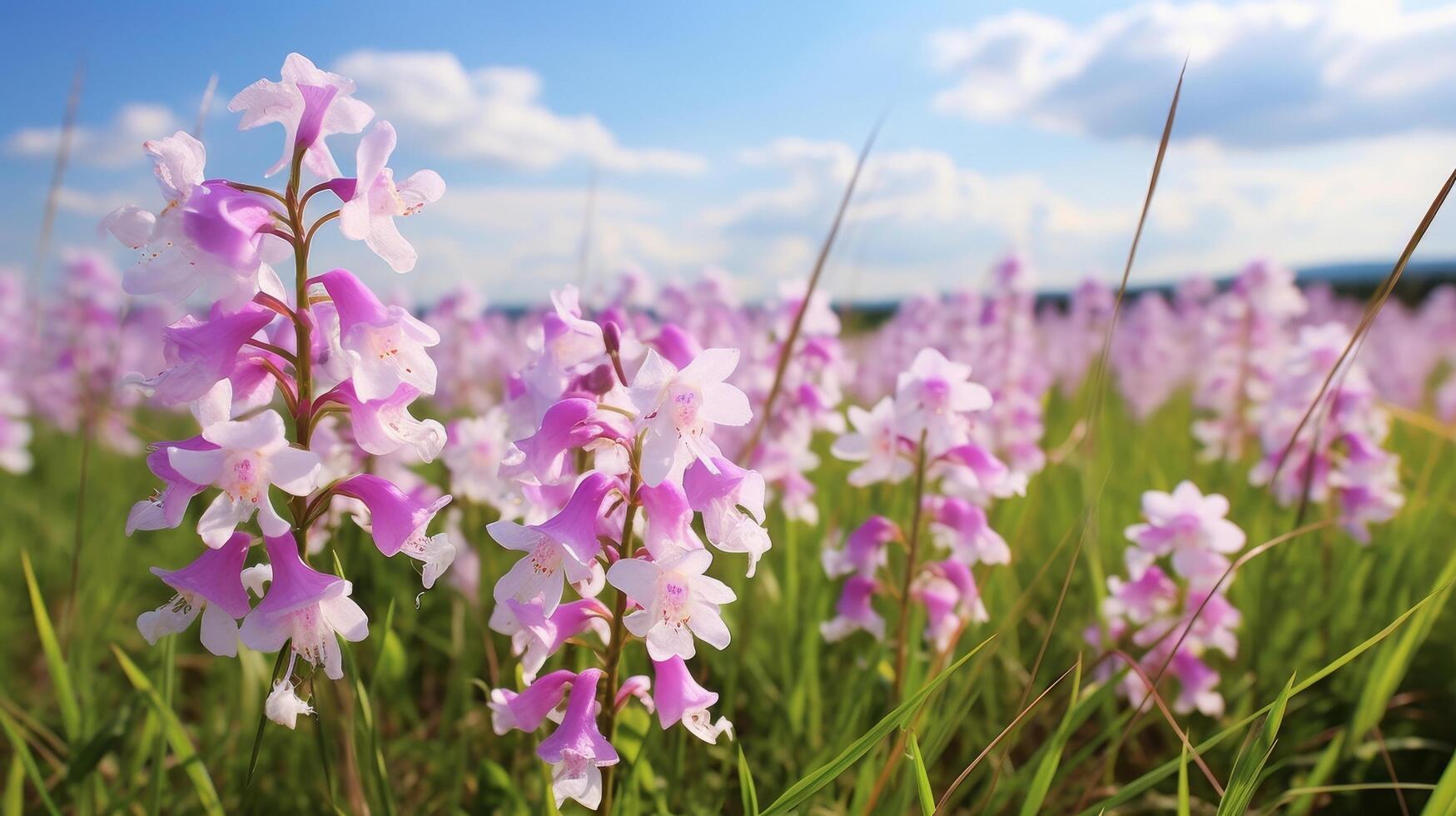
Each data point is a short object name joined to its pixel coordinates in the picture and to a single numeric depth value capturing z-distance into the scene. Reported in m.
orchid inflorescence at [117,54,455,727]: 0.26
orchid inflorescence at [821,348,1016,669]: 0.44
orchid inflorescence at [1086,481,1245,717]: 0.52
